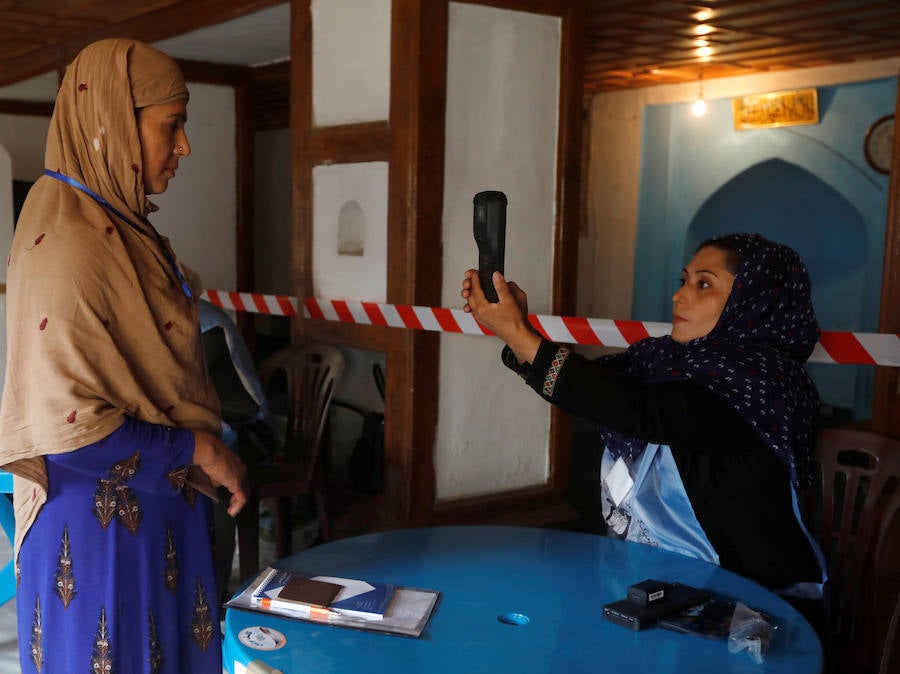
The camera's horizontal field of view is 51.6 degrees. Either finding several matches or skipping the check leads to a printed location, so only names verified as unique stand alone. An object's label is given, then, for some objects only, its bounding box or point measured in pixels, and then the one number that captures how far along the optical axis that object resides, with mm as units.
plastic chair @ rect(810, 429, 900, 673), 2193
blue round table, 1464
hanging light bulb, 8296
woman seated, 1946
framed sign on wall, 7496
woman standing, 1643
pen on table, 1581
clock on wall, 7102
